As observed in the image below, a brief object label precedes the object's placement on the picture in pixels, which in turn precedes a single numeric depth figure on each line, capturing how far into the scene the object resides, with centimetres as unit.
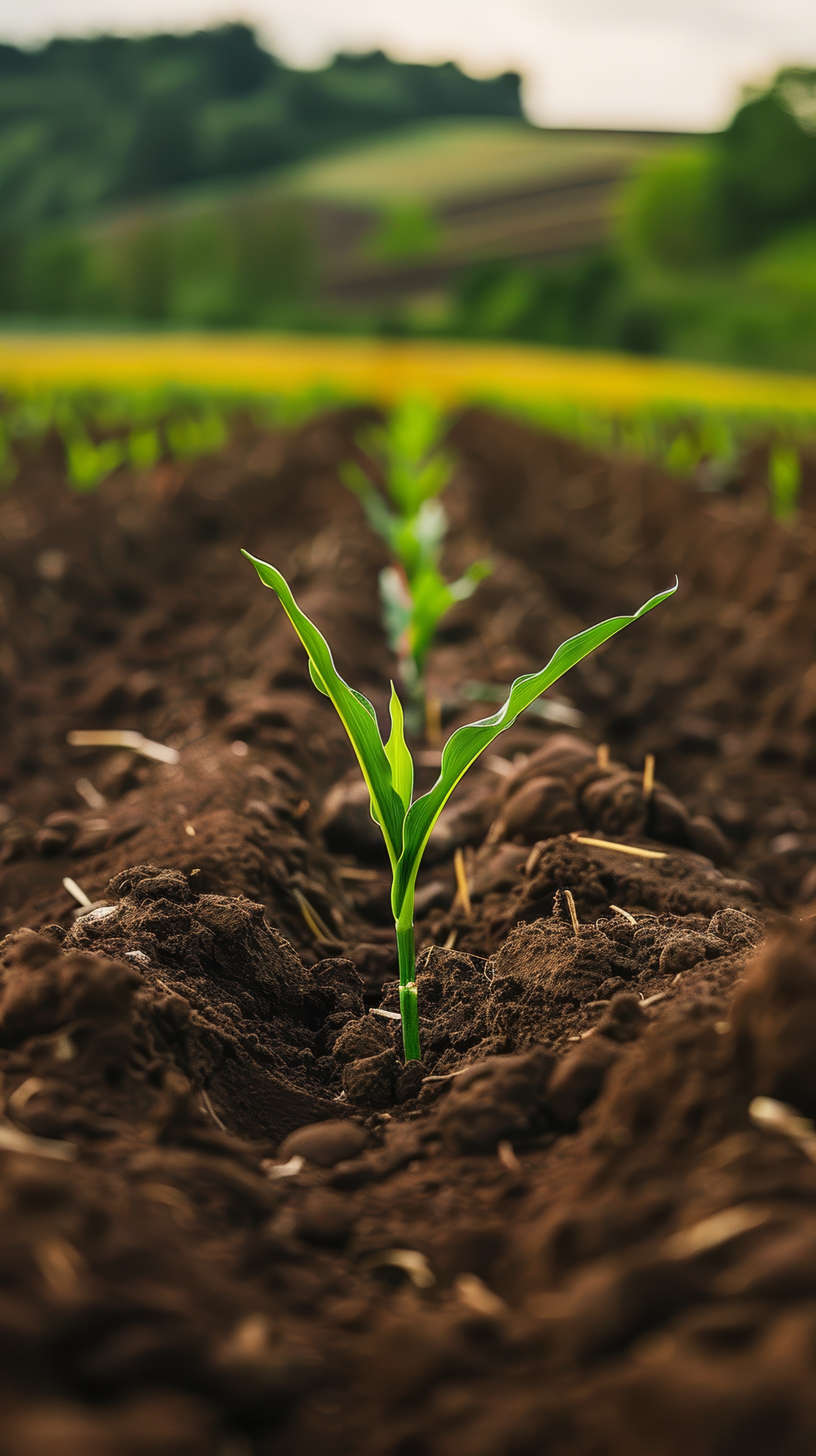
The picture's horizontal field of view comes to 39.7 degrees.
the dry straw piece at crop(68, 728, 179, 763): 299
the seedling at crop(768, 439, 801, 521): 573
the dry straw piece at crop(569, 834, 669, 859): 215
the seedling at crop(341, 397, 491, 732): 321
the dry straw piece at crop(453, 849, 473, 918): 218
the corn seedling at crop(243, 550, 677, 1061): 156
